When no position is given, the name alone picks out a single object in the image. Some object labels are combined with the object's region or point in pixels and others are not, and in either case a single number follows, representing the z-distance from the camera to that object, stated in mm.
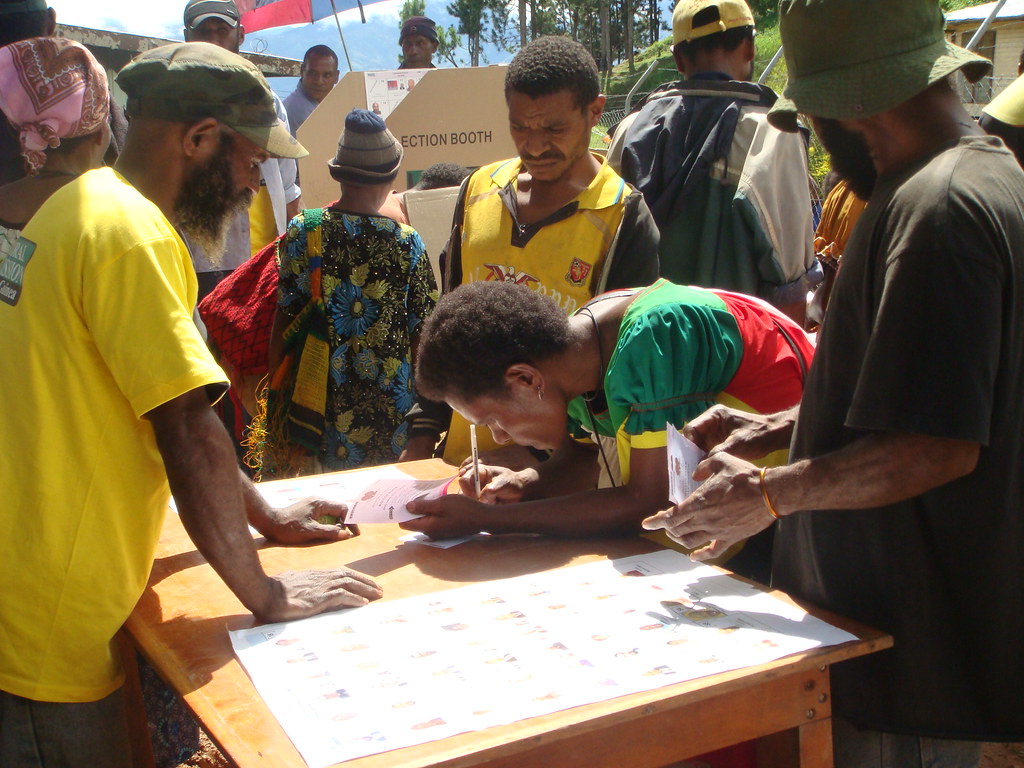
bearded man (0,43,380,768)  1534
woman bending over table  2014
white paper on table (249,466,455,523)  2291
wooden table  1283
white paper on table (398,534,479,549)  2176
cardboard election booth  5441
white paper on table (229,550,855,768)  1336
